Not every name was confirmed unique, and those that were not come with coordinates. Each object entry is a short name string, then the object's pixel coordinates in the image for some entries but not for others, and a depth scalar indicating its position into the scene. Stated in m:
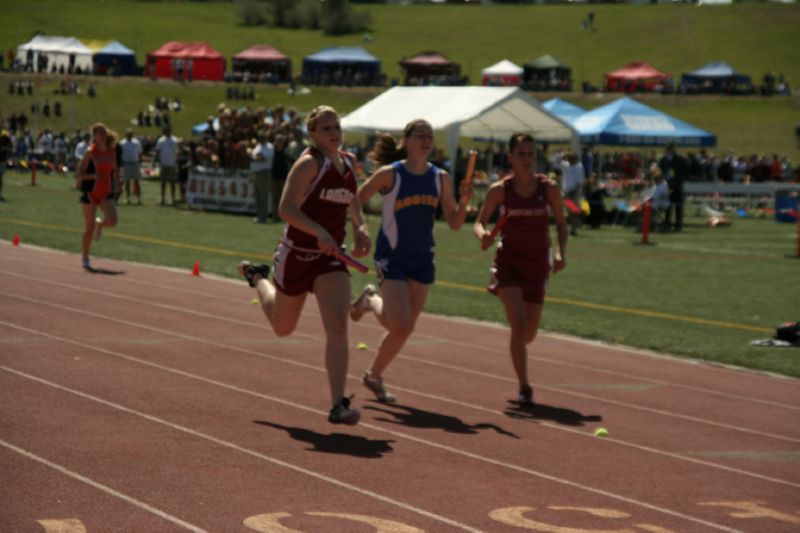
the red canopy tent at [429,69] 91.81
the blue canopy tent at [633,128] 37.75
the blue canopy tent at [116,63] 87.94
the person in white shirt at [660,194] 32.28
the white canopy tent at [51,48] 74.97
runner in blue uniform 9.67
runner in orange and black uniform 18.44
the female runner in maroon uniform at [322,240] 8.59
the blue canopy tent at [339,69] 89.31
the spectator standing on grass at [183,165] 35.09
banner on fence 32.44
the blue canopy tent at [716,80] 94.19
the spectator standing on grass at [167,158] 34.66
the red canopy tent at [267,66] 93.00
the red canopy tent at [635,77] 68.31
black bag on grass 14.14
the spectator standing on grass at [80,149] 40.00
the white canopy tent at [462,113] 33.31
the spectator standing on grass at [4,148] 33.90
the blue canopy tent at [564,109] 44.23
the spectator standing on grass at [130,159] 34.50
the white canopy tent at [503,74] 81.69
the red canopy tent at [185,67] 85.43
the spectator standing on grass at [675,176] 33.09
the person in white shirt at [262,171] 30.14
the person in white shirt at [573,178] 32.22
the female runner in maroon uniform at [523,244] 10.21
